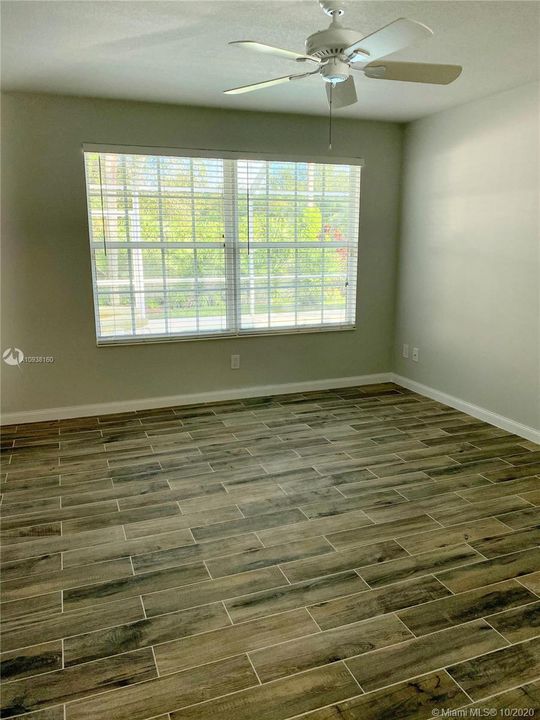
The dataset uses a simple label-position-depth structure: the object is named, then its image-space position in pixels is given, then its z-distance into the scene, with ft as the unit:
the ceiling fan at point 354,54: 6.56
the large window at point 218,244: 13.75
